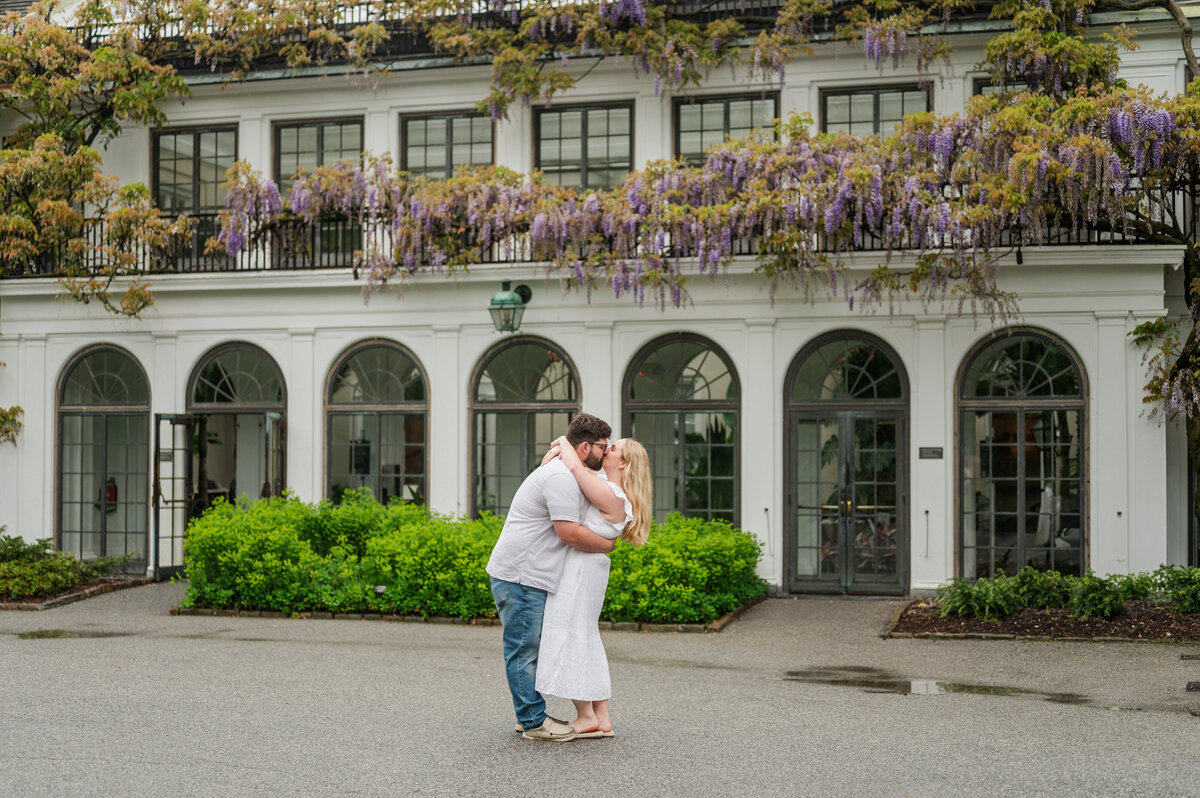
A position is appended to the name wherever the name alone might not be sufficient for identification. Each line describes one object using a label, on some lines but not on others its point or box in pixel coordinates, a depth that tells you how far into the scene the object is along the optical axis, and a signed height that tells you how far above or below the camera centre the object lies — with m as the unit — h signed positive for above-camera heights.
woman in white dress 7.19 -0.83
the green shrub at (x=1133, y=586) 12.47 -1.37
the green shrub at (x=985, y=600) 12.51 -1.51
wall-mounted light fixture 15.85 +1.48
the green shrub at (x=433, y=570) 13.20 -1.30
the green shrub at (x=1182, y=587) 12.44 -1.38
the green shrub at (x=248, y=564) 13.74 -1.28
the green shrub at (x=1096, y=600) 12.23 -1.47
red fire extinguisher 18.30 -0.77
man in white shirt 7.25 -0.67
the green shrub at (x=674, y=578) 12.81 -1.35
